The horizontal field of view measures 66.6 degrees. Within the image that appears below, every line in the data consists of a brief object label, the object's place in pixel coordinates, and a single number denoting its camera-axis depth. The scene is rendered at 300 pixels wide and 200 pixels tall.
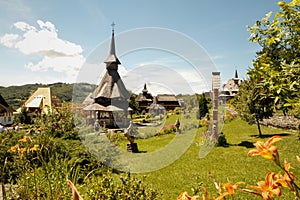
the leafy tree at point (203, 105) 20.31
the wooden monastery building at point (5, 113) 32.85
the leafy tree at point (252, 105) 12.20
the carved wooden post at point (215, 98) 11.01
